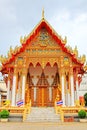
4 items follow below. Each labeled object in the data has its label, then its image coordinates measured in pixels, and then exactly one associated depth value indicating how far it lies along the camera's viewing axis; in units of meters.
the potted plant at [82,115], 7.02
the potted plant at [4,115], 7.04
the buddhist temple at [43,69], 9.37
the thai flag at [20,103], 8.54
